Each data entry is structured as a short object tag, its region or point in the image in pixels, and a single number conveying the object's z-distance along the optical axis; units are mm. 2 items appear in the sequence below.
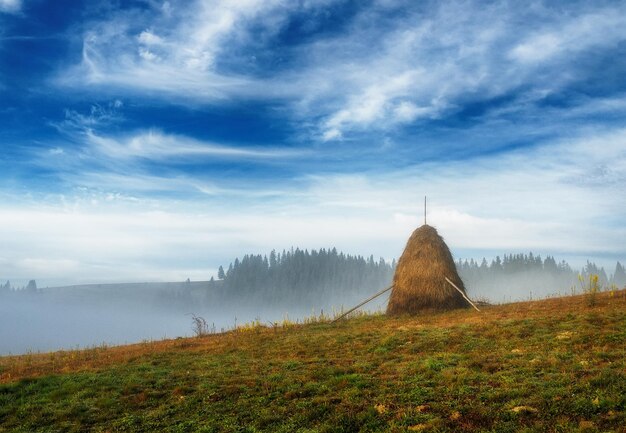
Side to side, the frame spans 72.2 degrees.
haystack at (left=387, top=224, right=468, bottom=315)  26736
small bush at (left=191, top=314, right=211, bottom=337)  31059
